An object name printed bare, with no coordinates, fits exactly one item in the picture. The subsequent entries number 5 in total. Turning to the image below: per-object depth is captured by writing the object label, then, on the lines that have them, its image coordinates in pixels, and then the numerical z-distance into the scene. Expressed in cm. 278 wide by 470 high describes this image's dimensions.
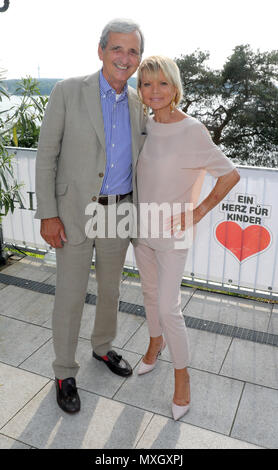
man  214
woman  213
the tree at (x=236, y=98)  1795
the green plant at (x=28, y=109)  391
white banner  350
